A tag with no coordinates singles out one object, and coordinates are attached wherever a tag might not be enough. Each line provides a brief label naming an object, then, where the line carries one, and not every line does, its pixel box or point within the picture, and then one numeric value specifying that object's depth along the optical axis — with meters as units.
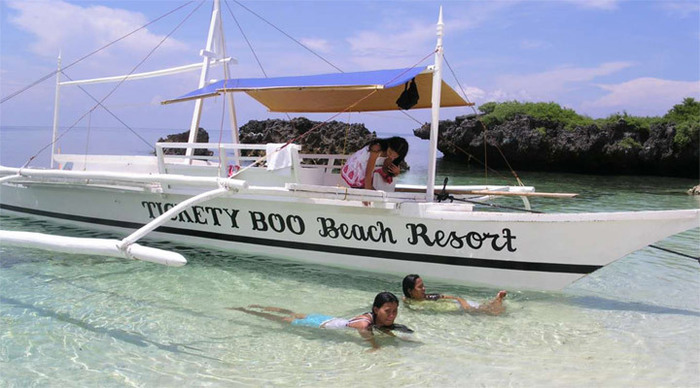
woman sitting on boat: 7.54
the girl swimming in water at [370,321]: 5.19
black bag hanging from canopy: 7.61
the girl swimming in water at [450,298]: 6.18
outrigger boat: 6.15
